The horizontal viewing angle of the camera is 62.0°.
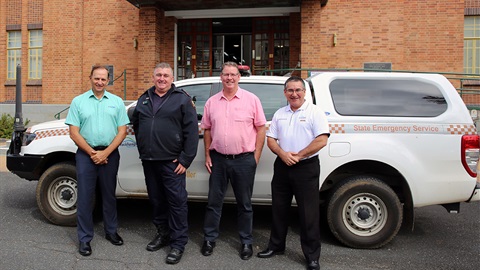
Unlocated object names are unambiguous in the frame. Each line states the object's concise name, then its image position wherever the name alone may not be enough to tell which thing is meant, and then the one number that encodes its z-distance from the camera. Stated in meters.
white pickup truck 4.24
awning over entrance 12.93
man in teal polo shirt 4.17
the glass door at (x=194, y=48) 14.89
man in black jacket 3.94
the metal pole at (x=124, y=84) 14.32
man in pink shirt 3.95
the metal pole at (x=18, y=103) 10.42
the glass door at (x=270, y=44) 14.32
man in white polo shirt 3.74
